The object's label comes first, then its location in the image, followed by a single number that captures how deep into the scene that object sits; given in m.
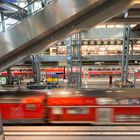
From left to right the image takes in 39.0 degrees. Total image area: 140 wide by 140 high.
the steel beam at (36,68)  17.95
